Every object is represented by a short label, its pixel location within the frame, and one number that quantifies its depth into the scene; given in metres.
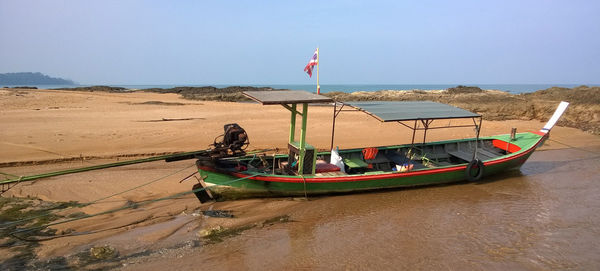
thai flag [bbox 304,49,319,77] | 9.84
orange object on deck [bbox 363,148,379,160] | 10.62
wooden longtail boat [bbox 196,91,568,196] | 8.20
